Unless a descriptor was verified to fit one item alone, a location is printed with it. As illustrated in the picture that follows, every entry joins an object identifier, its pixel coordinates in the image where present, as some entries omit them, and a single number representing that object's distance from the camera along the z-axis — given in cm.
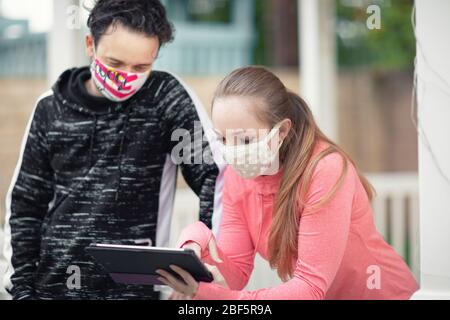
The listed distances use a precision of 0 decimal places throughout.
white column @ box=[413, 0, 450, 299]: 437
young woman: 413
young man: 486
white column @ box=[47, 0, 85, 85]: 786
